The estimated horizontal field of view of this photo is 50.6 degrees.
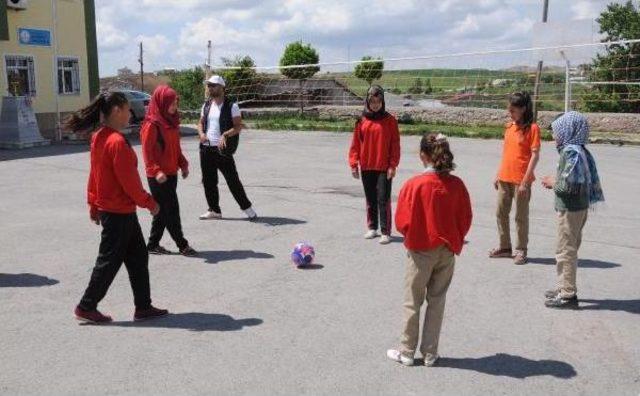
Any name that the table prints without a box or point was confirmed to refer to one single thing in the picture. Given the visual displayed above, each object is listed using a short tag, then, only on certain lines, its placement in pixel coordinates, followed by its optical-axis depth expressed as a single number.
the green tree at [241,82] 28.69
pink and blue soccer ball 6.72
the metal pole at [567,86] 19.00
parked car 25.23
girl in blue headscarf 5.35
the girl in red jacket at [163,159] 6.95
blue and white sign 23.06
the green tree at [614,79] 23.08
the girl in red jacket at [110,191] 5.03
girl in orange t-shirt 6.70
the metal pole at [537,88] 21.19
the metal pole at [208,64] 25.22
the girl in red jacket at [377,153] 7.76
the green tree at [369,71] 25.84
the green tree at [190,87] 35.16
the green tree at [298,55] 30.57
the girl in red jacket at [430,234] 4.23
